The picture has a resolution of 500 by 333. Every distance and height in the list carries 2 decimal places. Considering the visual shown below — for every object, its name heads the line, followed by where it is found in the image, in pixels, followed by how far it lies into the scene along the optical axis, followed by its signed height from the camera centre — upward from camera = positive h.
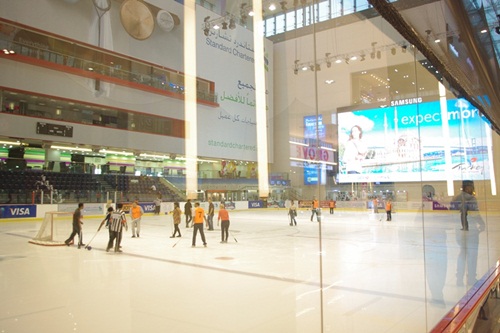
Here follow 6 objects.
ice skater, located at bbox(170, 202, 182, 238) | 9.57 -1.05
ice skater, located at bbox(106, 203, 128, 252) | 8.02 -0.80
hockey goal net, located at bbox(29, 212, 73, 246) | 9.11 -1.07
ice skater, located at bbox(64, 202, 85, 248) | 8.77 -0.92
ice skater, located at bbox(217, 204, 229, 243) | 9.14 -1.00
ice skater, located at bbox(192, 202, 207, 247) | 9.08 -0.85
